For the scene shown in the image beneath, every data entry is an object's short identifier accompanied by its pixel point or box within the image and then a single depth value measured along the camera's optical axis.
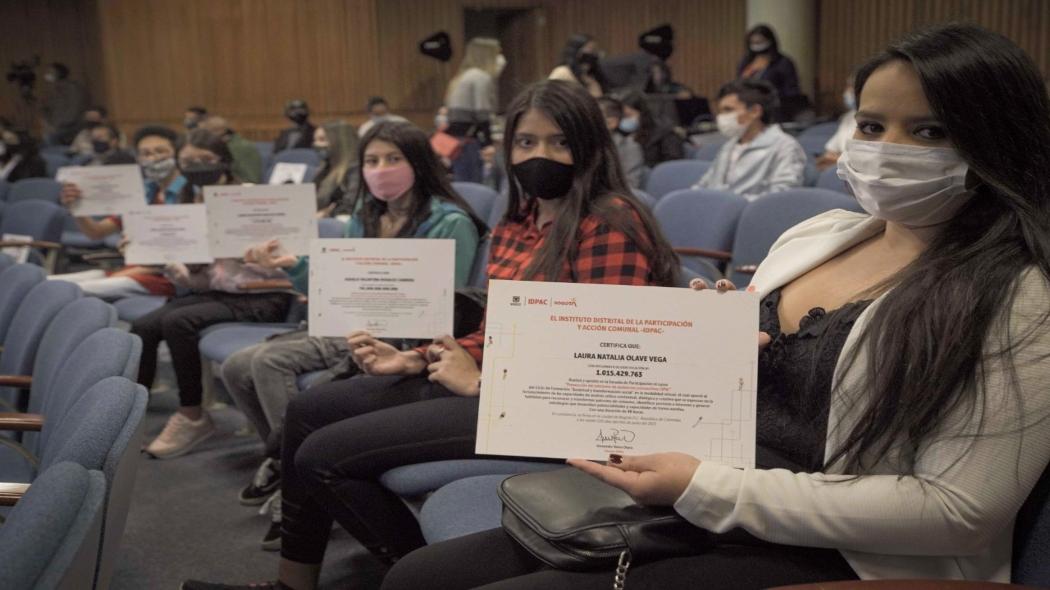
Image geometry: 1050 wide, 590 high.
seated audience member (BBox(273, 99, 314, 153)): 10.20
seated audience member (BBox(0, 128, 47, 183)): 9.32
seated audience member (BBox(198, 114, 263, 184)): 7.94
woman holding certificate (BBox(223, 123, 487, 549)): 3.12
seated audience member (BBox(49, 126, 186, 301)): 4.58
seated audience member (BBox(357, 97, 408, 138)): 11.05
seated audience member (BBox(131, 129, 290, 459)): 3.95
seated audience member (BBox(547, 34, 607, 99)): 7.51
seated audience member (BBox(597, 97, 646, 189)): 5.96
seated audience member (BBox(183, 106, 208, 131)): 11.32
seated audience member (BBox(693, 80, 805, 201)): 5.22
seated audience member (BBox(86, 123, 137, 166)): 9.98
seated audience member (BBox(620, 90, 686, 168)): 6.52
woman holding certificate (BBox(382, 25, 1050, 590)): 1.30
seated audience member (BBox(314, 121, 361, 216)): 6.24
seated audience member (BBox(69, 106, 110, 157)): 11.16
